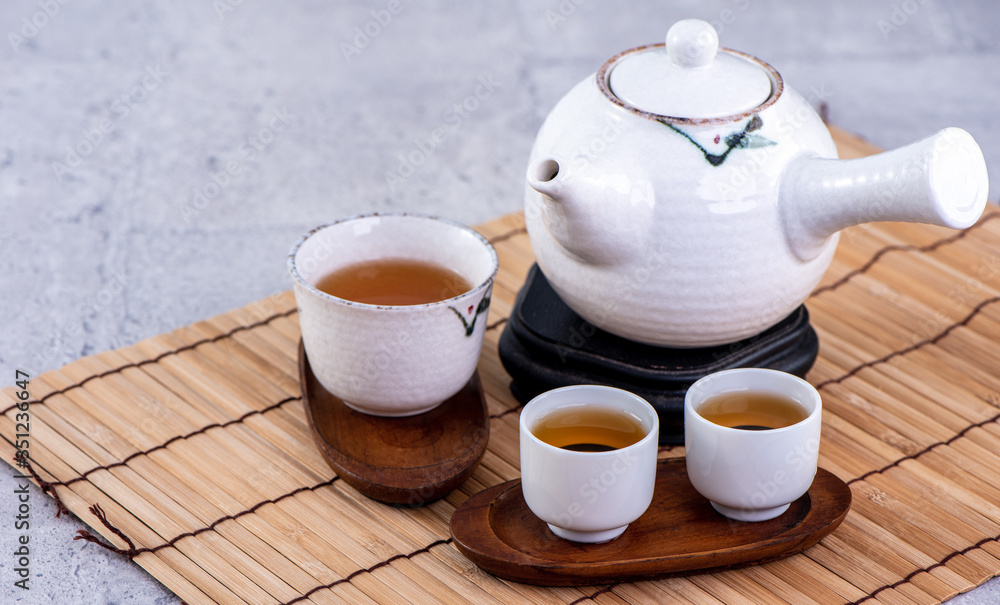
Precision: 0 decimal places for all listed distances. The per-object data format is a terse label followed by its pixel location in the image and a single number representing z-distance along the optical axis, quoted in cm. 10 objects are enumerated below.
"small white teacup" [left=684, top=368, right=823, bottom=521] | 109
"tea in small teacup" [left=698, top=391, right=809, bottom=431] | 112
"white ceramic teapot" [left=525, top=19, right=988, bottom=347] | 112
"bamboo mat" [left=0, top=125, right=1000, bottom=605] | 112
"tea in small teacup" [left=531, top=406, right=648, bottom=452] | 111
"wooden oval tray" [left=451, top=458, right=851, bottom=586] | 110
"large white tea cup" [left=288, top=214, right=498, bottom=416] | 114
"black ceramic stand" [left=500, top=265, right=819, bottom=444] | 117
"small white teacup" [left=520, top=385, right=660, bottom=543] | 109
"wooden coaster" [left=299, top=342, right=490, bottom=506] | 114
